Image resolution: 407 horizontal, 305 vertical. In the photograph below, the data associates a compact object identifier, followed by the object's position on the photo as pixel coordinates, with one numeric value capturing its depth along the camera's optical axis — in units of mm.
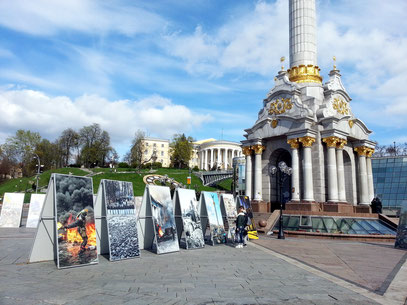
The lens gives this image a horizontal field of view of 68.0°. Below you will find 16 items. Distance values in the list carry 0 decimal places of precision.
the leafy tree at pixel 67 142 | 92125
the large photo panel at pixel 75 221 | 9672
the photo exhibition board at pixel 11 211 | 23594
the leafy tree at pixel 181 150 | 100188
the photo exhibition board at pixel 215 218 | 16312
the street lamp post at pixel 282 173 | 19795
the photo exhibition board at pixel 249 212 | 19766
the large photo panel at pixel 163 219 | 12844
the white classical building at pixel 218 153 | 118100
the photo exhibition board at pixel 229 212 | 18080
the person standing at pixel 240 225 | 15414
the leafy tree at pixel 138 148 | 85750
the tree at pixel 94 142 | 89562
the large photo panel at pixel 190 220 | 14462
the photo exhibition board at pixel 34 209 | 23312
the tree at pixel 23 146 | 81625
